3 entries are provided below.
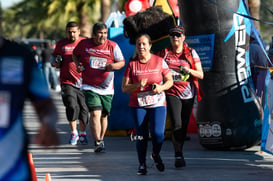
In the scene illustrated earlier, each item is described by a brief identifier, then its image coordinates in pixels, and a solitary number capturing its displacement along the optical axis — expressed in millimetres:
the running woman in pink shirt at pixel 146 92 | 16625
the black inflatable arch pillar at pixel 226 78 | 20625
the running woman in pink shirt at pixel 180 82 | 18109
